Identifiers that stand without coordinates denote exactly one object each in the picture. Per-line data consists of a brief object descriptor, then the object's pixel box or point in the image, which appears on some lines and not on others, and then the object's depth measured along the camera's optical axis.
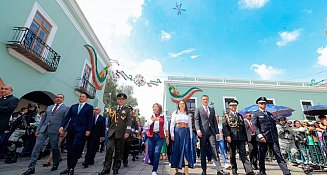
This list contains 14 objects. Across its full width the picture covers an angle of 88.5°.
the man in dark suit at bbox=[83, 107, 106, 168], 5.21
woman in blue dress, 3.89
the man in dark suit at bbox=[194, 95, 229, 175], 3.94
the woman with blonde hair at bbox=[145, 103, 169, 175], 3.91
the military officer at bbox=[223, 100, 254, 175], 4.15
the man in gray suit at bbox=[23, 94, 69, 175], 4.11
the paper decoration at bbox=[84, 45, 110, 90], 9.51
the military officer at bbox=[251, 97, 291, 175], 4.00
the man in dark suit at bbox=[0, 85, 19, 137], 3.67
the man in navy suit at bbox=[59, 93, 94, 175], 3.73
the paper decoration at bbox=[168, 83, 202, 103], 16.67
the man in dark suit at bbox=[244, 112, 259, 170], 5.02
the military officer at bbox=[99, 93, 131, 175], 3.95
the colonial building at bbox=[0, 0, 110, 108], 6.89
